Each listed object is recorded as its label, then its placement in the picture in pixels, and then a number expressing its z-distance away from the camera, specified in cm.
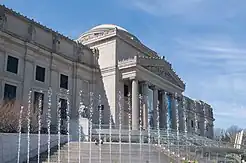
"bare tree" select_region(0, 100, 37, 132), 2478
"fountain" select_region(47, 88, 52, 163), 3544
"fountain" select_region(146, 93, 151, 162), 4277
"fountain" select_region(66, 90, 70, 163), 2289
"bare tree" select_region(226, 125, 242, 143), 9969
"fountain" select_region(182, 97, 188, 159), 6413
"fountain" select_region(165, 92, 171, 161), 4923
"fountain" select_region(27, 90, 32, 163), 2327
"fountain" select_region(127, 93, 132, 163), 4070
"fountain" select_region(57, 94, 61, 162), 3496
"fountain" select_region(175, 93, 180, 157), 5138
